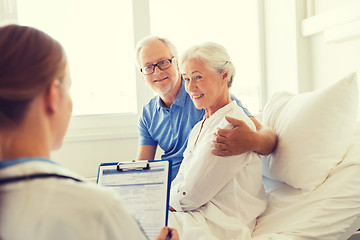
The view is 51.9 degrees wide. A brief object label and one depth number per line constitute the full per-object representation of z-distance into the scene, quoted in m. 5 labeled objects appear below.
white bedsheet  1.28
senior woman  1.33
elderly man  2.02
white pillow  1.40
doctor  0.57
